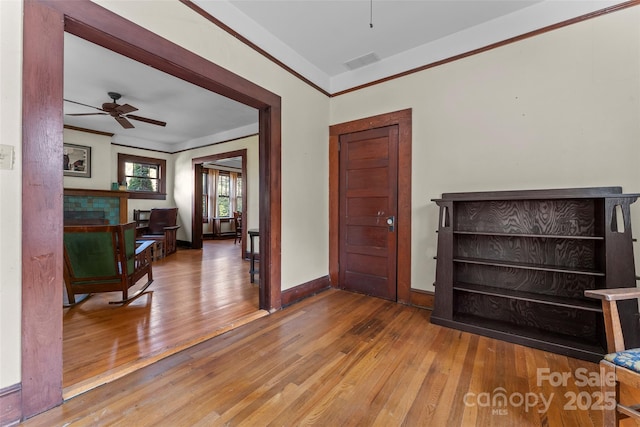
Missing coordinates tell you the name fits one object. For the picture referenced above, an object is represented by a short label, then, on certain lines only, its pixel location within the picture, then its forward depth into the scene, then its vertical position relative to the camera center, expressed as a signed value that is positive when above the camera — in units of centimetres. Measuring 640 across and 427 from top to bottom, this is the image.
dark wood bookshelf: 190 -44
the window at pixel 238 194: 998 +64
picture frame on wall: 548 +106
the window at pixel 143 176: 664 +92
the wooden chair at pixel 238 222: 901 -37
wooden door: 319 +1
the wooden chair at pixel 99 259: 272 -52
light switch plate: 133 +27
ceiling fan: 376 +145
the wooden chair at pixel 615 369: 108 -65
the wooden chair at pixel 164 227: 615 -39
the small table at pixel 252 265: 392 -80
